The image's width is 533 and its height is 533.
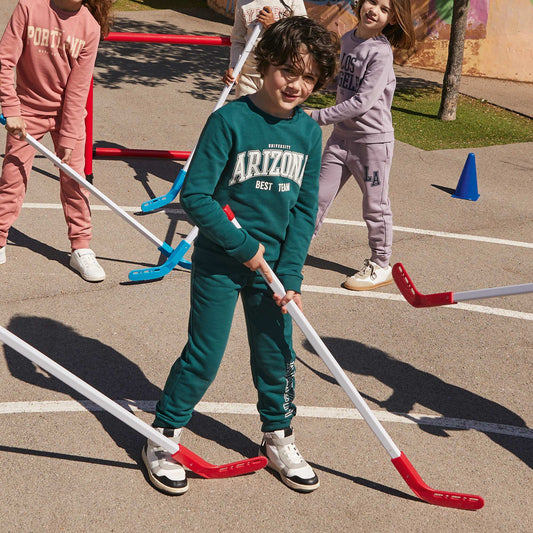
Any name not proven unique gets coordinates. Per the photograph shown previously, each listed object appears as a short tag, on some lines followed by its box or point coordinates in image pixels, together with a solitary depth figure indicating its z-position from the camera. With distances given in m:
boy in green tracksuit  3.15
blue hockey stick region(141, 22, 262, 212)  6.59
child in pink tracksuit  4.94
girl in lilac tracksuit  5.29
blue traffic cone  7.92
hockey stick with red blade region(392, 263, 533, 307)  3.65
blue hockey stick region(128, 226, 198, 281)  5.47
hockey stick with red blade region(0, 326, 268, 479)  3.08
